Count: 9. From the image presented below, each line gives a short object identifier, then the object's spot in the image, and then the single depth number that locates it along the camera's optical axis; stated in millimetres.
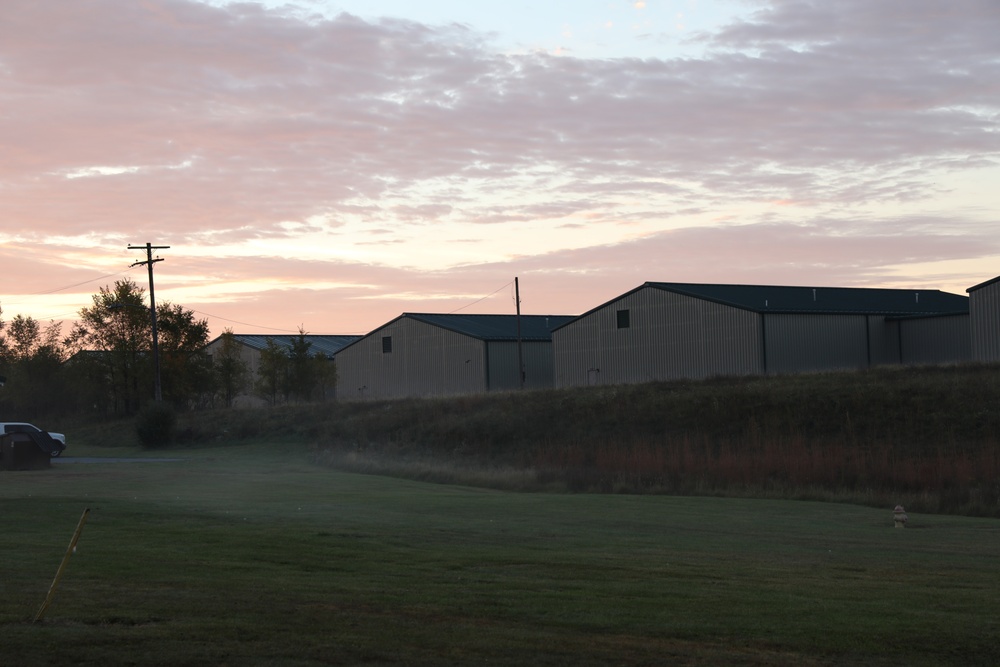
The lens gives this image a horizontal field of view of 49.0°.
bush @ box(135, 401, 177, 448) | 62188
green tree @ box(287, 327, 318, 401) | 79688
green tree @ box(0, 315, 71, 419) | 89625
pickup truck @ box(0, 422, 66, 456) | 49812
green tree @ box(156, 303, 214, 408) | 77312
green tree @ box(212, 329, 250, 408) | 83875
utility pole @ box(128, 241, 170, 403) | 65062
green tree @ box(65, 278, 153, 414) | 78125
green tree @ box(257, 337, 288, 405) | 80562
